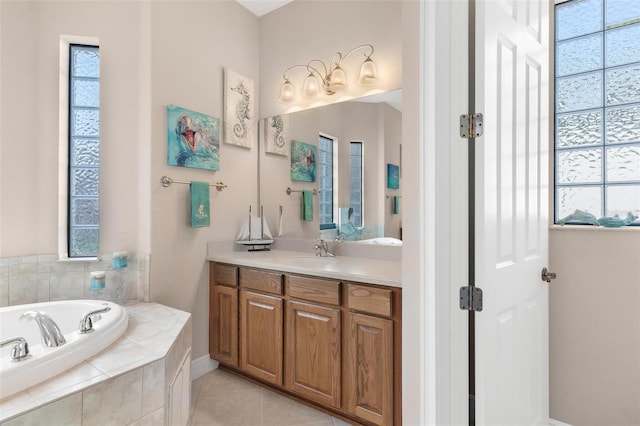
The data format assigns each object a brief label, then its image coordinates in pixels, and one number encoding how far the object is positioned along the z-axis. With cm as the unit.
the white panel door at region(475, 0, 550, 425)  122
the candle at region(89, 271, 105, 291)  214
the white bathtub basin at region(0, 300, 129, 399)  112
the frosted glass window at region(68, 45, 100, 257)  223
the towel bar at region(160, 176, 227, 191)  229
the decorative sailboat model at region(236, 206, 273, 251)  282
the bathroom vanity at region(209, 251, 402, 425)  170
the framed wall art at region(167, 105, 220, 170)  234
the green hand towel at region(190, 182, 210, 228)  242
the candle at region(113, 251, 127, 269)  221
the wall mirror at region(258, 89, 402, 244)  236
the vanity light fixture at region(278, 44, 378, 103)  238
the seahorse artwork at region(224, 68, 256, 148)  274
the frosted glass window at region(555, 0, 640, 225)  166
